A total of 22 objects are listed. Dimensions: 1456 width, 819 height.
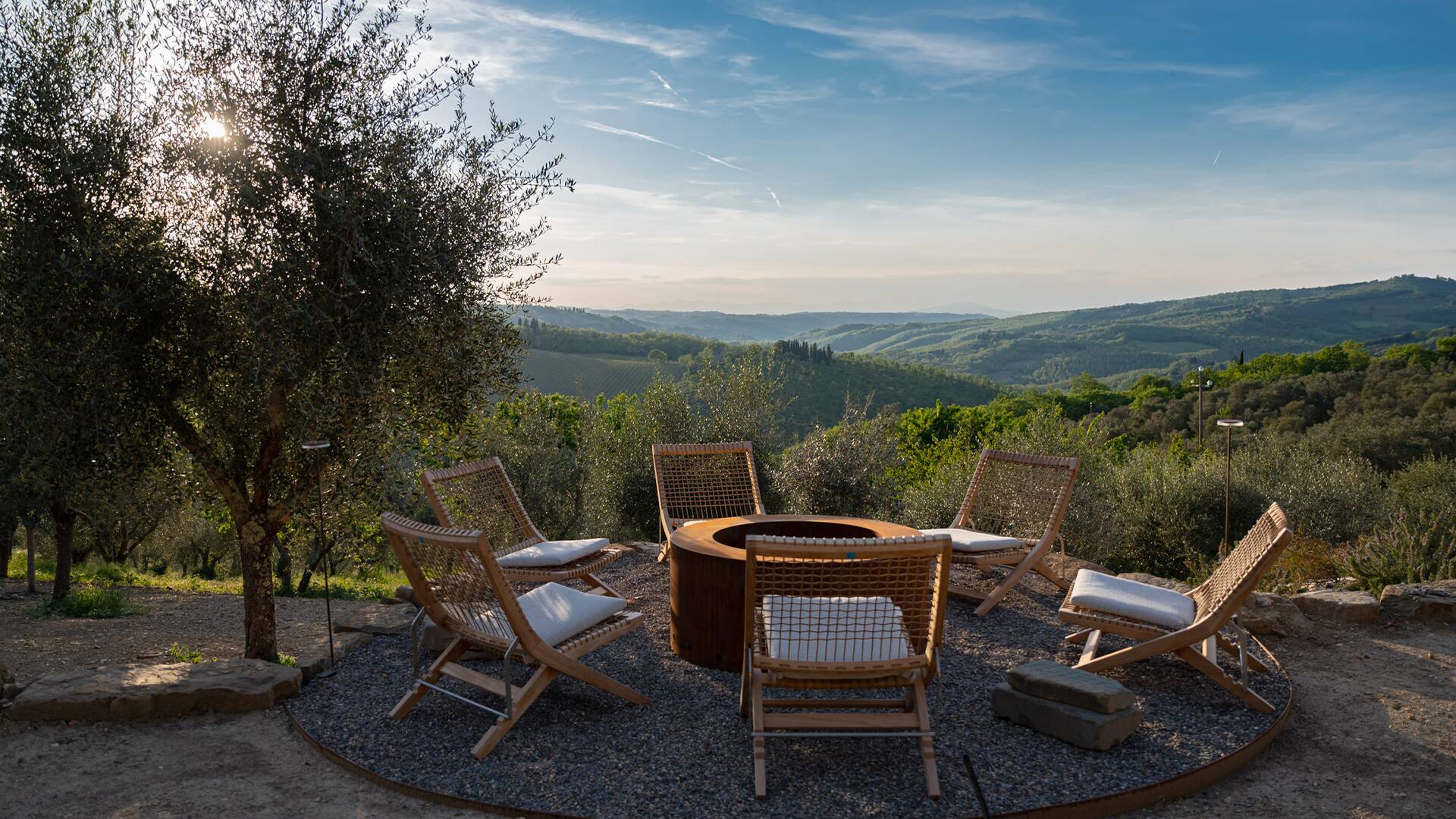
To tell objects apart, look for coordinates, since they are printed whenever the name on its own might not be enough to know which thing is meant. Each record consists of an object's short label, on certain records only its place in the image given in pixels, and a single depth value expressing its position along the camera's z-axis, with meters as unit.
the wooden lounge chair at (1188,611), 4.30
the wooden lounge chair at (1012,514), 6.12
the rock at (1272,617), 5.90
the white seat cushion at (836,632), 3.76
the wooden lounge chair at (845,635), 3.60
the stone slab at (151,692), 4.45
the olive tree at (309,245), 4.57
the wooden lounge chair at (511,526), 5.81
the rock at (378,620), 5.69
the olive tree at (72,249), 4.42
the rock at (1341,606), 6.30
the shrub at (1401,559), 7.09
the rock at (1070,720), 3.81
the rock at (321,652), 4.95
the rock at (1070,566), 7.43
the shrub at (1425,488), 11.44
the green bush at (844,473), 9.82
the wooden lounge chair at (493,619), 3.95
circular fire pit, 4.83
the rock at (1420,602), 6.37
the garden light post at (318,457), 4.39
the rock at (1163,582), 6.92
